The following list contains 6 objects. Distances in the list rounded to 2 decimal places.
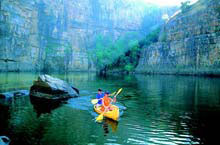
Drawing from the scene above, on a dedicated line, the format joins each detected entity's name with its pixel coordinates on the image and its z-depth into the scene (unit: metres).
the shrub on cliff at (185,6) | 85.52
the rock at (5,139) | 12.08
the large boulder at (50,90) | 27.09
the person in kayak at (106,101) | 19.62
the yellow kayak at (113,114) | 17.27
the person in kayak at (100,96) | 21.71
